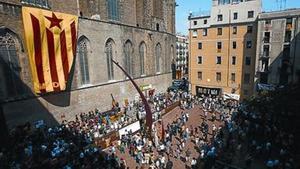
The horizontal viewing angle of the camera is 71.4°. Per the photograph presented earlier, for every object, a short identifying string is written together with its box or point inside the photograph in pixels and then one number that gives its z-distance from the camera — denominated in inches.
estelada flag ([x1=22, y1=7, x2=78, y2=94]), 676.7
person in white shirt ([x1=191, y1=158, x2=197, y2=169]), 591.8
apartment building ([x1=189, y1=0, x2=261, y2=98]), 1186.4
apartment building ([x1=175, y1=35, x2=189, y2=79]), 2935.5
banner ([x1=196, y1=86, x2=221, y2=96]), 1357.0
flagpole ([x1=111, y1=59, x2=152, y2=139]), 592.4
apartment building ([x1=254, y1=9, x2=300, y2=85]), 1027.3
